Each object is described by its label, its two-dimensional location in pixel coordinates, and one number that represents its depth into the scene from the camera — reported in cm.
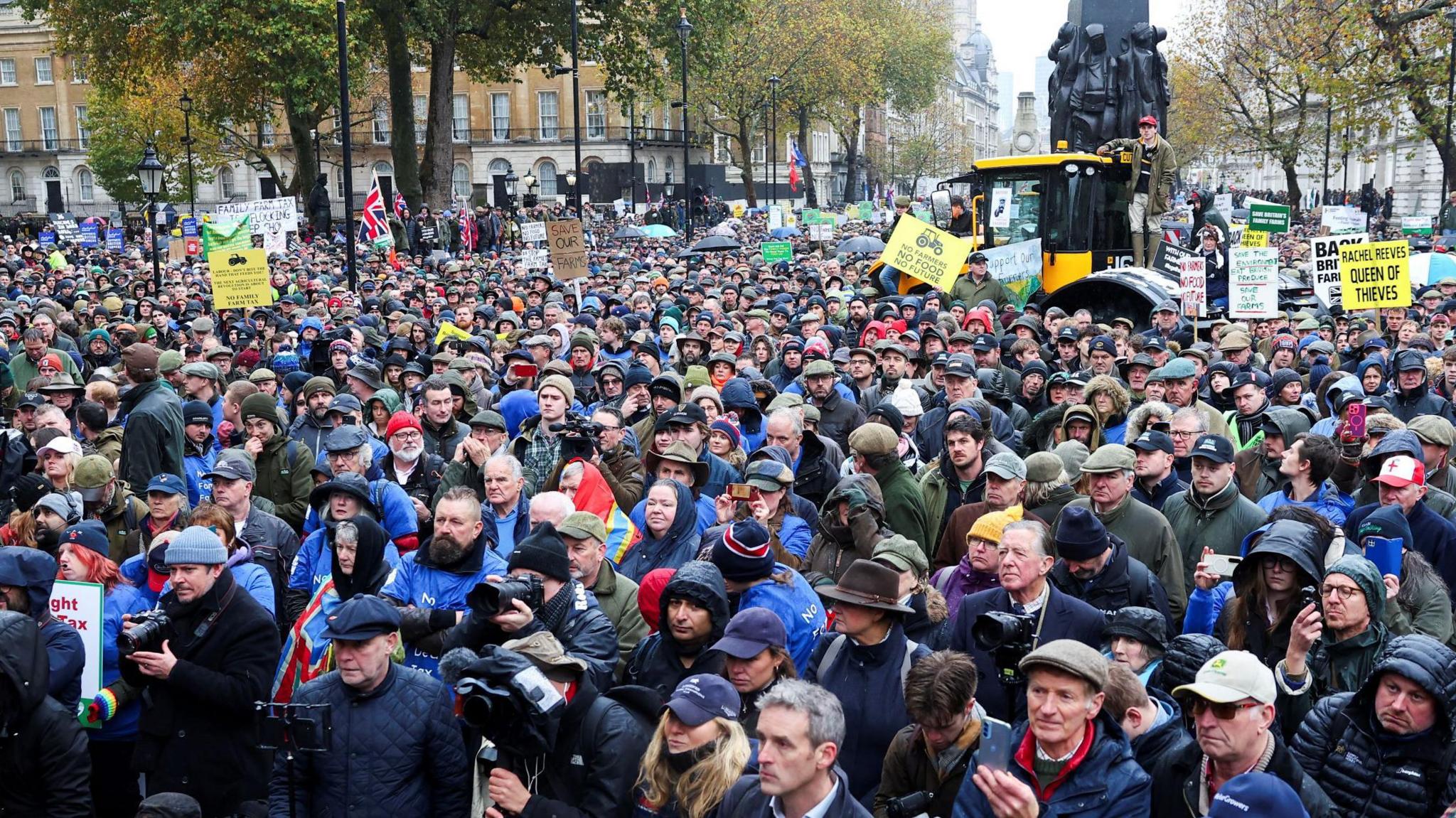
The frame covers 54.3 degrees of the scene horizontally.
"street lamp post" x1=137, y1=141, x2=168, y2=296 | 2236
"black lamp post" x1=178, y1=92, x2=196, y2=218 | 3712
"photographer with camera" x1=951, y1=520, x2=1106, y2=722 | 523
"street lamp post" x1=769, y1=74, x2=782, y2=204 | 5559
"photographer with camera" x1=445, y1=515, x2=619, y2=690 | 481
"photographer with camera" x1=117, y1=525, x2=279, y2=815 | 549
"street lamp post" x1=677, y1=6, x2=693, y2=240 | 3653
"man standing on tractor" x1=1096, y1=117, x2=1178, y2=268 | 1831
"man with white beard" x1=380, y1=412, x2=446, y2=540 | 852
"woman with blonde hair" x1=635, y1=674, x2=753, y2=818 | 419
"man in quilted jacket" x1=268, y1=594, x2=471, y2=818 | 464
